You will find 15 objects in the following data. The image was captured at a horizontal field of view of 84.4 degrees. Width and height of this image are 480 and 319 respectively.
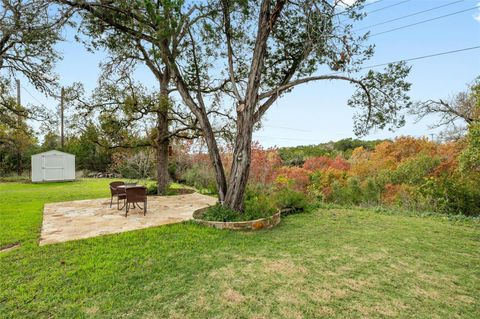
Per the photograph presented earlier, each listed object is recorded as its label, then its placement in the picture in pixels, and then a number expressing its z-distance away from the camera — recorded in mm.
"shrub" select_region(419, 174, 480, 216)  7383
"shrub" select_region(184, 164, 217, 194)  12657
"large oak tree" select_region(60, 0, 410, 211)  5463
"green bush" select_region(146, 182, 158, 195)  10539
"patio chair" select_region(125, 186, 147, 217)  6184
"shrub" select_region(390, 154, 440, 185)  10367
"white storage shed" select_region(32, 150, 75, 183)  15969
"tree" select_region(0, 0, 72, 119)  6051
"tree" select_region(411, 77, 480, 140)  11914
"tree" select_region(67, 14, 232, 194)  8922
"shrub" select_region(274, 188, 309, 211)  7301
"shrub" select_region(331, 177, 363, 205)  10070
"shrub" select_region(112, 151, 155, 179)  13969
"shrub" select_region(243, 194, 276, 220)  5745
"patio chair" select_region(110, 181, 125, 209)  6843
